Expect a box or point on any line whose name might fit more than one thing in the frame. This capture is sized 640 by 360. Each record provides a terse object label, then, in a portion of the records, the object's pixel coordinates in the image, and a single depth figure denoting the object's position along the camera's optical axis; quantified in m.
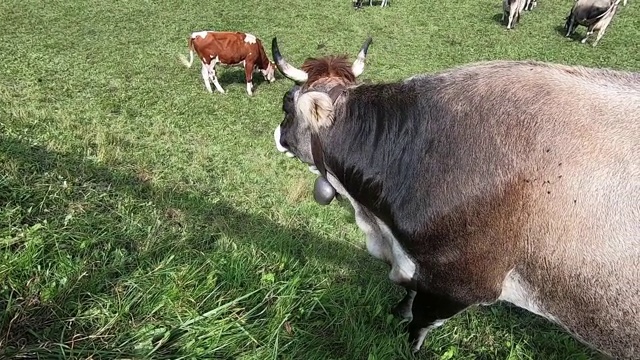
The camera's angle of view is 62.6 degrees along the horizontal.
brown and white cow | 8.21
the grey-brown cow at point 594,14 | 10.62
